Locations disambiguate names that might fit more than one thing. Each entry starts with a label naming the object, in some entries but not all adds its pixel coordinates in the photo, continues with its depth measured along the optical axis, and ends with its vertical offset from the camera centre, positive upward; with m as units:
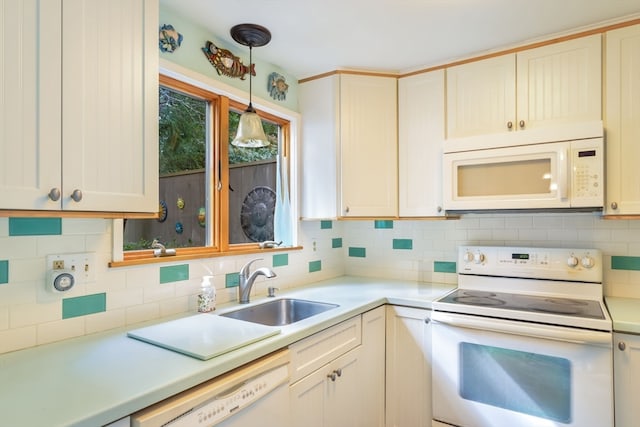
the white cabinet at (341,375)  1.53 -0.72
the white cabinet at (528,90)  1.89 +0.68
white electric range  1.60 -0.60
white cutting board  1.24 -0.43
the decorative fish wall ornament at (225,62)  1.92 +0.81
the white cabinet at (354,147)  2.38 +0.43
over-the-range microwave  1.83 +0.24
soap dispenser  1.76 -0.38
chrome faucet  1.95 -0.35
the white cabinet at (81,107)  1.00 +0.32
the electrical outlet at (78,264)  1.35 -0.18
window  1.81 +0.16
